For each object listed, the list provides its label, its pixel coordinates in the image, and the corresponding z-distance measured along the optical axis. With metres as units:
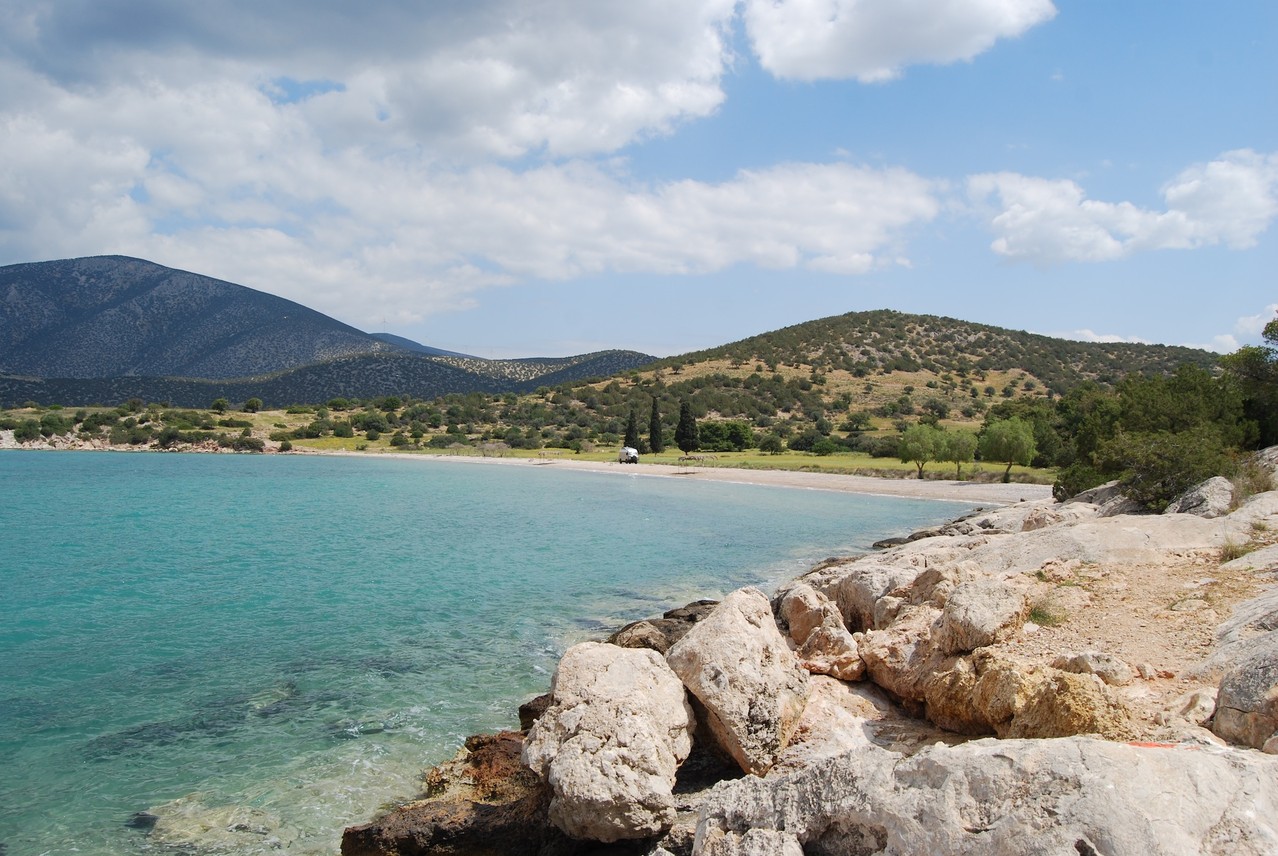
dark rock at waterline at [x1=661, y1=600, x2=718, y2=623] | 13.09
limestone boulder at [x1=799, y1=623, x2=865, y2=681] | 8.45
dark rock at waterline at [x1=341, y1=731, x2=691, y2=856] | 6.09
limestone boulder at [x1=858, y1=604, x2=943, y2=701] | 7.64
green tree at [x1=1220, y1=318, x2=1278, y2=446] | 22.11
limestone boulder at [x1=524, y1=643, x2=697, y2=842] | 5.80
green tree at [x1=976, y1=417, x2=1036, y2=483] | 47.19
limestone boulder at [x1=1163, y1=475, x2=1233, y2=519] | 13.13
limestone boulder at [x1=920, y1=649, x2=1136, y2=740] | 5.23
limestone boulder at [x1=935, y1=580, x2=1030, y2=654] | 7.39
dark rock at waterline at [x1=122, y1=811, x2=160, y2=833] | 7.19
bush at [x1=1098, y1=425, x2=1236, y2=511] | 15.90
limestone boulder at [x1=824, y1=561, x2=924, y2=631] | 11.23
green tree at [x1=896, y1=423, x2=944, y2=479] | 49.44
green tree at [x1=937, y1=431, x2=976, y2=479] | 48.72
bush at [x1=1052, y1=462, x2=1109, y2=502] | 23.78
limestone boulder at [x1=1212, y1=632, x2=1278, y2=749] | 4.87
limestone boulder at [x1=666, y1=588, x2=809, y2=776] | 6.67
